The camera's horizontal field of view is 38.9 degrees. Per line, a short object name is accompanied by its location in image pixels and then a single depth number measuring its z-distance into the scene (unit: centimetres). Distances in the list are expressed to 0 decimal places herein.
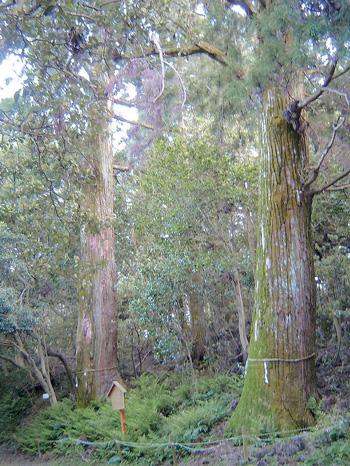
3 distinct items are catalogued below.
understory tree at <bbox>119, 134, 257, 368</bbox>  1047
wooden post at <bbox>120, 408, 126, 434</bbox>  827
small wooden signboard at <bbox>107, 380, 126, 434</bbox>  810
